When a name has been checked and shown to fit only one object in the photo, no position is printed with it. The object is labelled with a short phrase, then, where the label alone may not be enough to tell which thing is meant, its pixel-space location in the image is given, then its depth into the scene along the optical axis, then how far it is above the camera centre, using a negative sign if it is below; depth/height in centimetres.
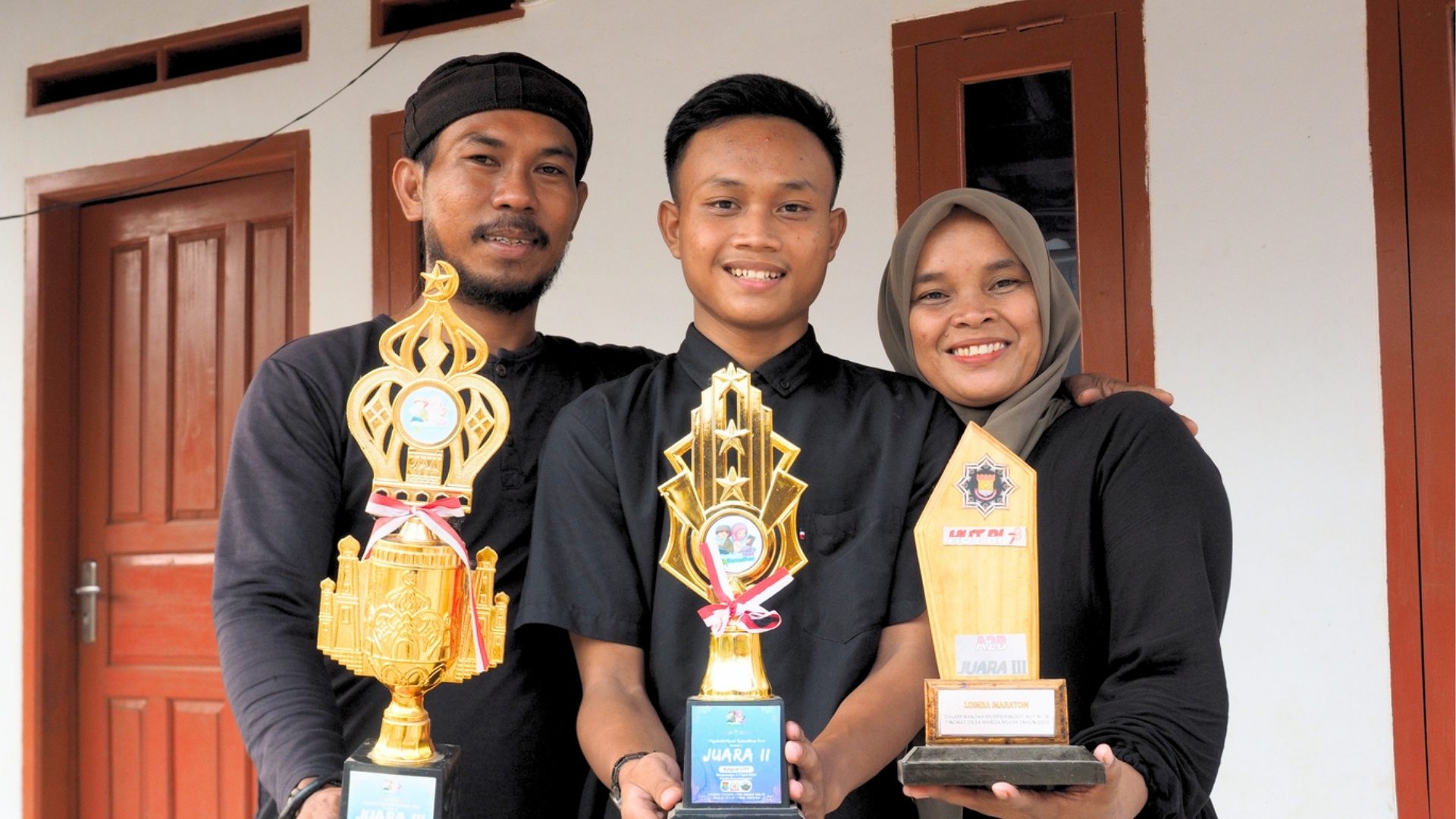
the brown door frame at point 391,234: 368 +62
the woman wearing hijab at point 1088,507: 137 -7
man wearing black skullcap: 148 -2
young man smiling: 146 -4
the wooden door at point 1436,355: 265 +17
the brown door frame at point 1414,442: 266 +0
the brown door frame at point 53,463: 404 +0
